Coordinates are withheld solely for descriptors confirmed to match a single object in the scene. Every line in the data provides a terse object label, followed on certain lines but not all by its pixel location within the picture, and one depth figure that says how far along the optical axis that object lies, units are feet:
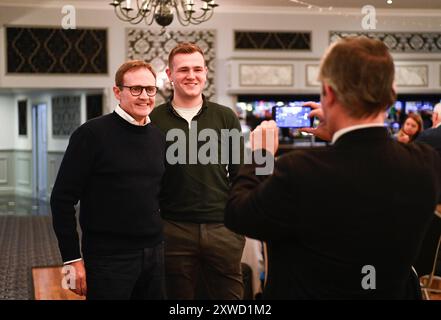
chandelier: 19.13
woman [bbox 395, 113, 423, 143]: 19.62
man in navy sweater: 6.88
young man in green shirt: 7.54
